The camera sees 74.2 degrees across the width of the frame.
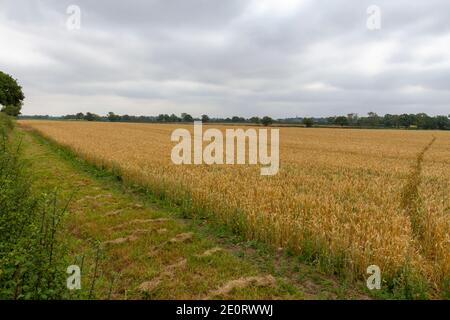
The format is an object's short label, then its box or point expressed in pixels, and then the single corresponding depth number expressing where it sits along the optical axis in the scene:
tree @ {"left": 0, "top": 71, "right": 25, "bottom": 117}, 68.19
